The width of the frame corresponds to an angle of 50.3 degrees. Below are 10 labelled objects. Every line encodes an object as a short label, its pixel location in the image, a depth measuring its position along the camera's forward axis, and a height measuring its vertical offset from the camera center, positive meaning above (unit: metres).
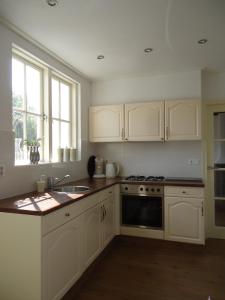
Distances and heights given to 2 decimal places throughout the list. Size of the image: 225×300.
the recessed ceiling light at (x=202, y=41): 2.47 +1.16
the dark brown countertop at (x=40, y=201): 1.69 -0.40
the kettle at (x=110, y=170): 3.67 -0.27
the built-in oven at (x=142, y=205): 3.16 -0.71
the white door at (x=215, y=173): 3.49 -0.30
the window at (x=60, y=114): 3.11 +0.53
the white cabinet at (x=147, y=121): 3.24 +0.45
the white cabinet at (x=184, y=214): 3.02 -0.79
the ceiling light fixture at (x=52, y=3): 1.83 +1.16
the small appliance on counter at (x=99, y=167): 3.79 -0.23
